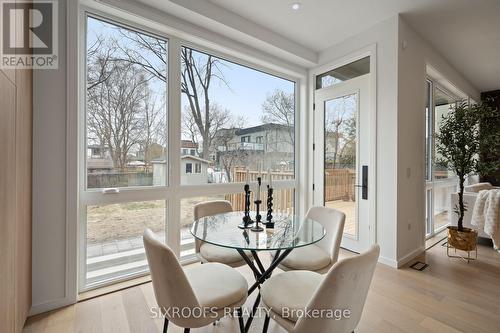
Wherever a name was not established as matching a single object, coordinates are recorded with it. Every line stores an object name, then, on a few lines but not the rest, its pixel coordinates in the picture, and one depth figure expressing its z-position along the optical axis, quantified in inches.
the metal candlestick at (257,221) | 72.3
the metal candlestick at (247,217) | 76.0
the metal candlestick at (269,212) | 77.0
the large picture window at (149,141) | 91.3
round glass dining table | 59.2
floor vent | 111.0
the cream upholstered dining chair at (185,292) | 46.3
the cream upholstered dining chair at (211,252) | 78.4
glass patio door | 126.1
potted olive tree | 119.0
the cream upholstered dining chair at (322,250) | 73.6
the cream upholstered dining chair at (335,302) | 41.4
